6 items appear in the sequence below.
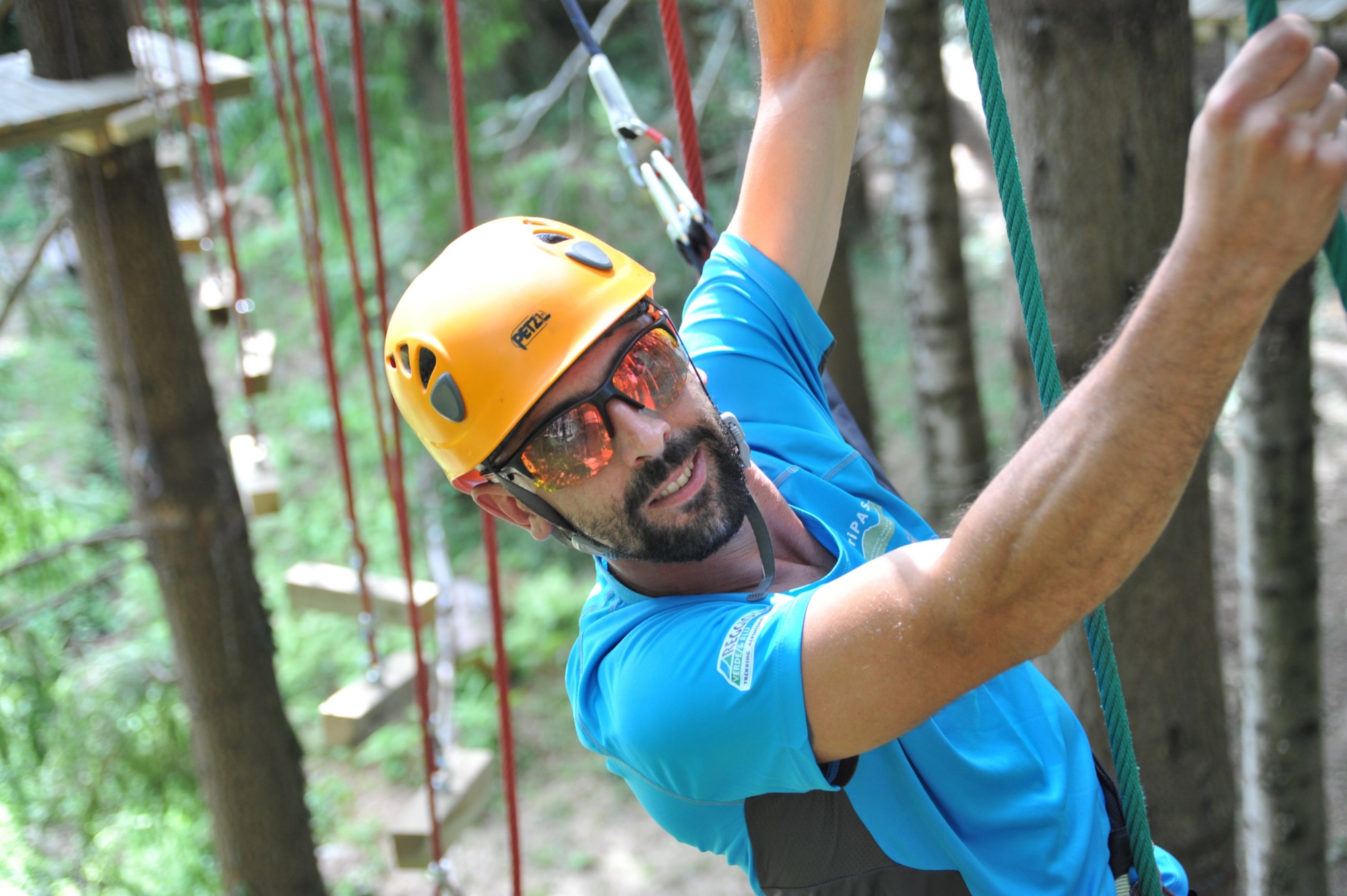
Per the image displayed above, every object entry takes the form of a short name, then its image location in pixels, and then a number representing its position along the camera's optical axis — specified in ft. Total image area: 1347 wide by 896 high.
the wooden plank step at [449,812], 10.23
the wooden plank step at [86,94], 10.32
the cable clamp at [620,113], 6.79
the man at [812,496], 2.90
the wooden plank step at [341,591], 11.78
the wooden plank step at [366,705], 10.88
